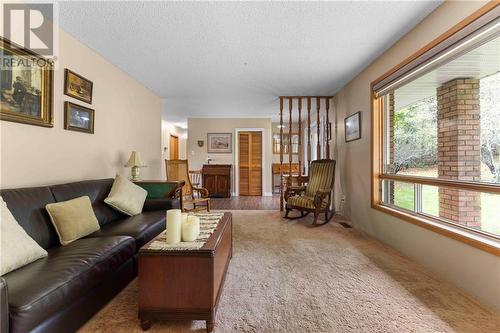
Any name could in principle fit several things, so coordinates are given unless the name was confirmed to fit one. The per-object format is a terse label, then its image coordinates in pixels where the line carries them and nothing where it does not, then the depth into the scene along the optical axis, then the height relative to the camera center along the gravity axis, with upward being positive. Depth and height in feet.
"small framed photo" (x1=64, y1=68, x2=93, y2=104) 7.83 +2.99
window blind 5.11 +3.23
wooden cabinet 21.20 -1.20
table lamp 10.99 +0.21
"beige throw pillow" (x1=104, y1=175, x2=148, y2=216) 7.97 -1.09
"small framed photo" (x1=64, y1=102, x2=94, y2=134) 7.85 +1.85
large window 5.50 +1.04
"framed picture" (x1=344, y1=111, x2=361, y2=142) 11.28 +2.16
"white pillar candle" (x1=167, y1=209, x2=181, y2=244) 4.75 -1.27
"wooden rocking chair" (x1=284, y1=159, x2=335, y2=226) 11.89 -1.36
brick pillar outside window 6.03 +0.62
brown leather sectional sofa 3.43 -1.91
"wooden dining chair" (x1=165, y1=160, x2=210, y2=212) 13.55 -0.29
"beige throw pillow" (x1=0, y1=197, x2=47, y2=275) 4.02 -1.50
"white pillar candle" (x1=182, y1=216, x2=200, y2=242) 4.87 -1.38
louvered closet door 22.31 +0.43
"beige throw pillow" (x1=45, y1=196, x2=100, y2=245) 5.65 -1.36
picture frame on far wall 22.47 +2.73
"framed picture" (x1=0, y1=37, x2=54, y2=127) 5.79 +2.28
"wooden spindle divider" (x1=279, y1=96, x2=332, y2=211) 14.75 +2.85
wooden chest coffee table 4.38 -2.29
